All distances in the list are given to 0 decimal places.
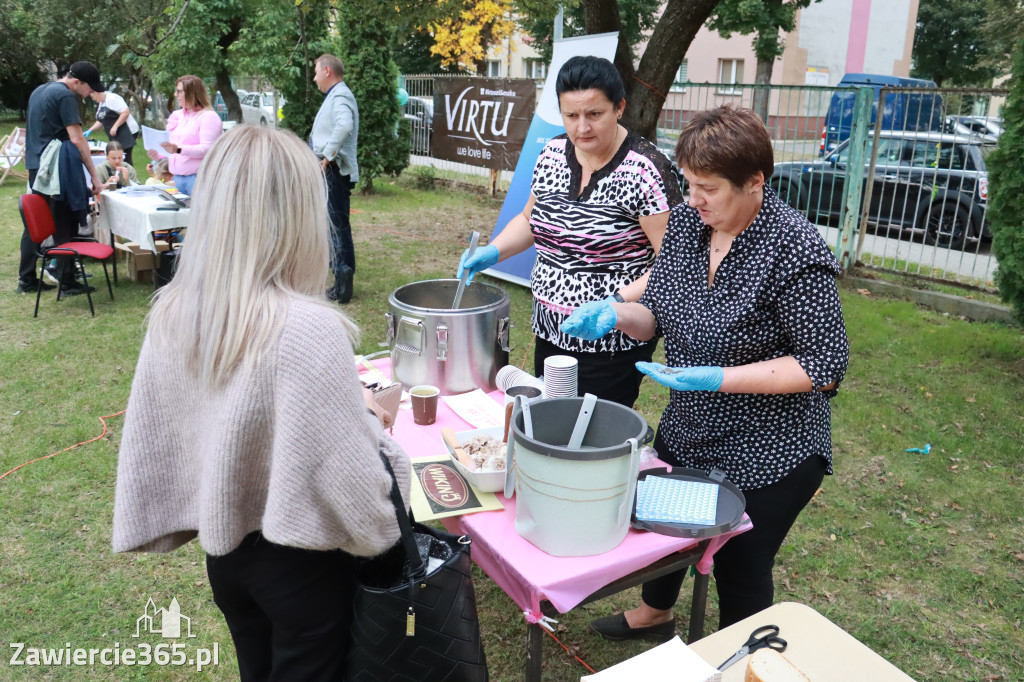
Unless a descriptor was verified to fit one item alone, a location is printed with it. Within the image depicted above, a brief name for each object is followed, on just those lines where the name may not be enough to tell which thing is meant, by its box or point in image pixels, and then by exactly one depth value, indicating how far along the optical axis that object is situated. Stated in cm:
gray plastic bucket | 154
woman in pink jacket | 645
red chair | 572
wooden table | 143
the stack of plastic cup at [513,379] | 240
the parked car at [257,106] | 1828
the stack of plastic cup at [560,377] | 208
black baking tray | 172
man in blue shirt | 592
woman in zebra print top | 241
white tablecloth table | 594
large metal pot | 238
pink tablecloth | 162
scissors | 143
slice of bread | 124
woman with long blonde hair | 132
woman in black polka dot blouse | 173
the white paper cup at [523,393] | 217
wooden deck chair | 1188
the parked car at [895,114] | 661
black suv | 677
